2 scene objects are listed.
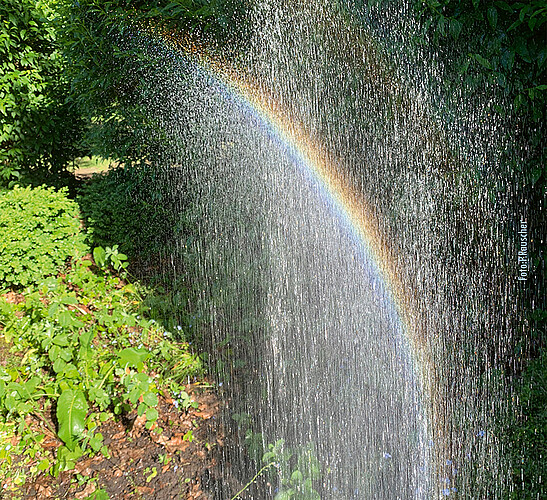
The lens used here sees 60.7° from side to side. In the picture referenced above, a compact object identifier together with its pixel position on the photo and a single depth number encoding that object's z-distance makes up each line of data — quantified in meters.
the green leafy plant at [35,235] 4.35
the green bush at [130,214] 4.75
